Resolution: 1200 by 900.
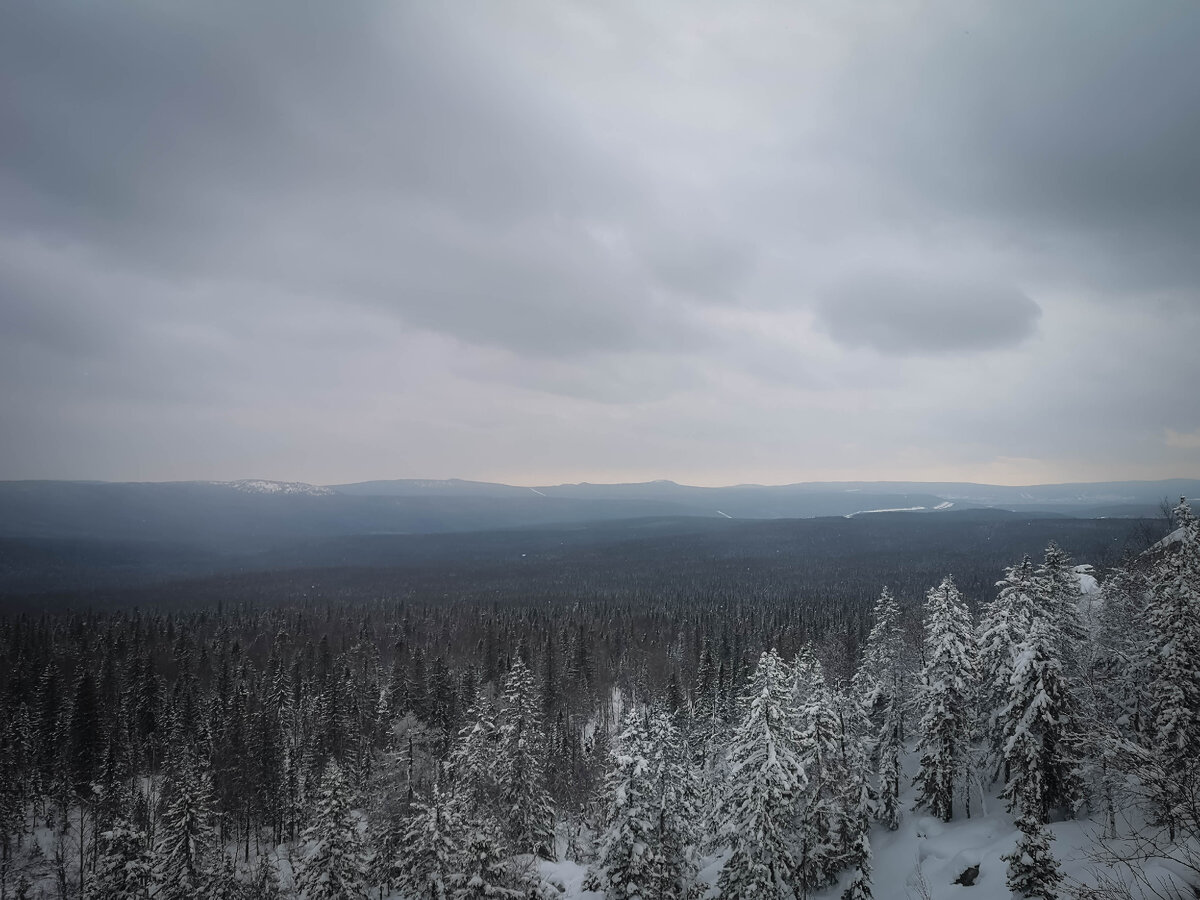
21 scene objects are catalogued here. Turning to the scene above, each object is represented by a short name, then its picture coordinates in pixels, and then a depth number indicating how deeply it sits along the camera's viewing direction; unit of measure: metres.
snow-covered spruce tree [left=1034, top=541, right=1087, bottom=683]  34.28
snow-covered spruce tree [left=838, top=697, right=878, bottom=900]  30.36
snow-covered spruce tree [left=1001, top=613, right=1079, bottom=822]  28.00
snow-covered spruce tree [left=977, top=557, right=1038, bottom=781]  31.30
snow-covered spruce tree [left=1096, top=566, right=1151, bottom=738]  30.73
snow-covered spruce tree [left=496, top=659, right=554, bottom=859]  35.78
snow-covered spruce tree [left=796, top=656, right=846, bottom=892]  29.70
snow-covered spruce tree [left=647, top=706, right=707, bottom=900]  26.31
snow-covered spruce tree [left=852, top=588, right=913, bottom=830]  37.62
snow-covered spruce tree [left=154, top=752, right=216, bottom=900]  33.03
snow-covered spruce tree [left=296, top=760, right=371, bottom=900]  32.47
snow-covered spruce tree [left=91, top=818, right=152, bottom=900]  28.12
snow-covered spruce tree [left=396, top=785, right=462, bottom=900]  25.47
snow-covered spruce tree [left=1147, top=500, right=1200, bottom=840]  23.83
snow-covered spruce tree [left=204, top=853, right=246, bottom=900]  31.31
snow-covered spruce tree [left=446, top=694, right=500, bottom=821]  37.56
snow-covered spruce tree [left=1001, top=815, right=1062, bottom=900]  23.20
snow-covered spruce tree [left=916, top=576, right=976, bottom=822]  32.44
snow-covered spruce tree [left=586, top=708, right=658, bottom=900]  25.25
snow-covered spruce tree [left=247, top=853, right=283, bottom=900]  29.53
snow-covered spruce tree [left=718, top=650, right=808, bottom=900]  25.06
